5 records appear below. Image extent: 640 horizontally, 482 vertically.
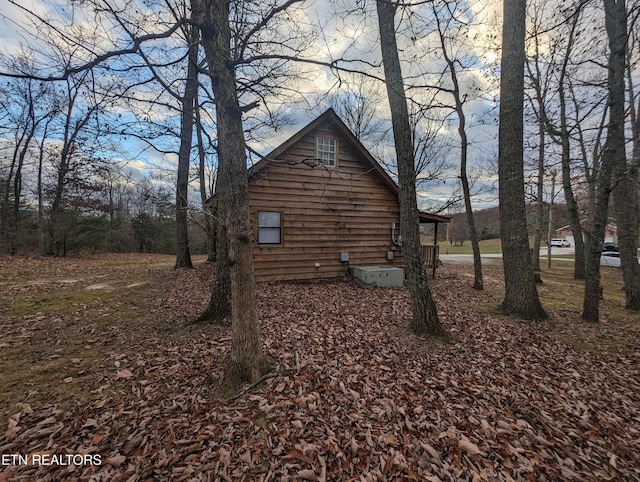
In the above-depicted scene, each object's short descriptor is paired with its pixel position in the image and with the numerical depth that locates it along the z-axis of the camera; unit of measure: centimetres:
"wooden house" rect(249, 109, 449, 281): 889
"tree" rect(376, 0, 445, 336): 456
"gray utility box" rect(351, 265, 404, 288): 925
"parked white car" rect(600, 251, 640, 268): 1842
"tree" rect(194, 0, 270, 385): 297
